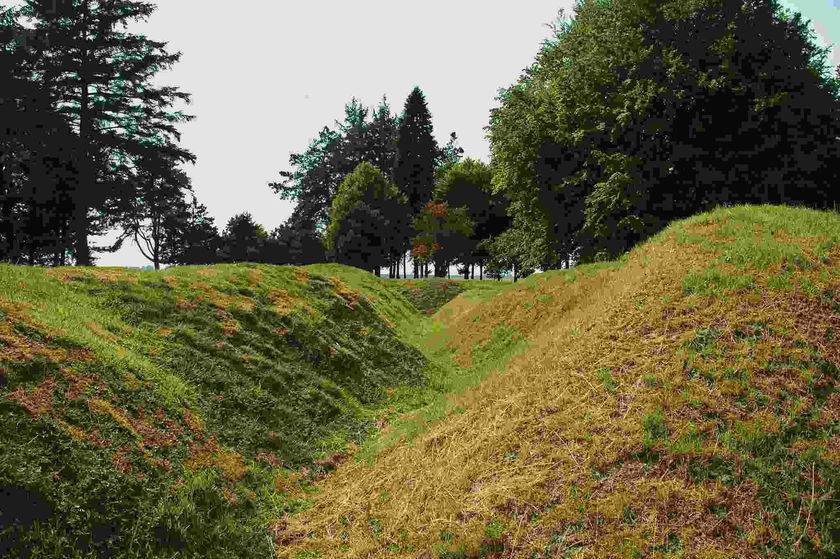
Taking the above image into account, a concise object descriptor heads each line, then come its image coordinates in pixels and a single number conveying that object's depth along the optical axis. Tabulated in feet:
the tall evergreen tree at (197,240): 167.22
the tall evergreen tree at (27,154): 87.61
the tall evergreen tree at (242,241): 186.39
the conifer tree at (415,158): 188.14
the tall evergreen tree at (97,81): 91.04
